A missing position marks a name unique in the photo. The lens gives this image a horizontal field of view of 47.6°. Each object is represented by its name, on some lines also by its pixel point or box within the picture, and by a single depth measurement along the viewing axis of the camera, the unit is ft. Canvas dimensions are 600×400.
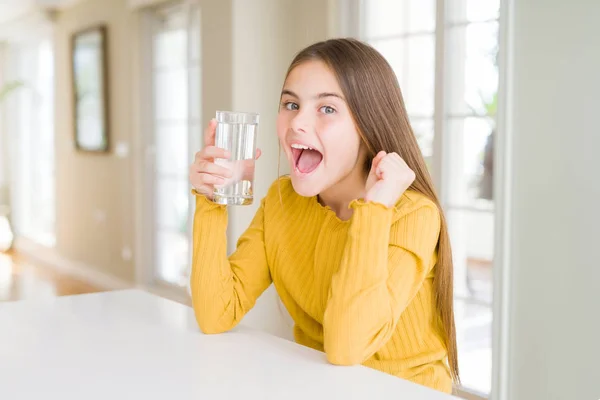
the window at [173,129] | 15.58
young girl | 3.71
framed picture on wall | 18.70
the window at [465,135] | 9.24
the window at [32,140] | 23.49
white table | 2.85
